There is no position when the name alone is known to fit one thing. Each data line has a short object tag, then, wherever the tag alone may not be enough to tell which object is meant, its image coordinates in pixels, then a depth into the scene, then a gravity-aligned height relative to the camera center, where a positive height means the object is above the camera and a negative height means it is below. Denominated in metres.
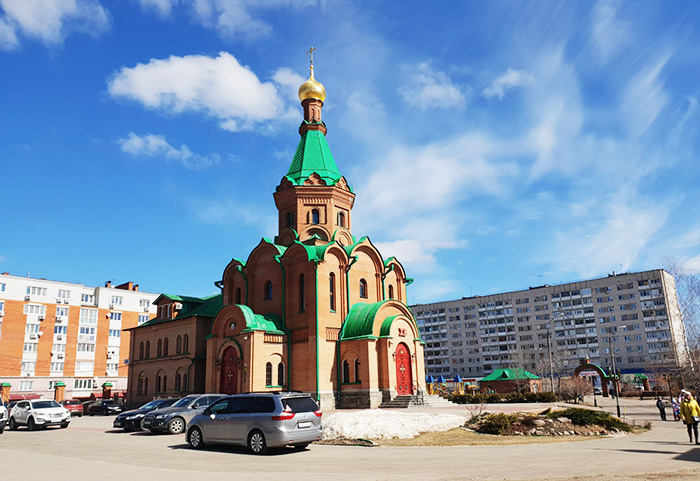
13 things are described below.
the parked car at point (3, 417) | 19.74 -1.15
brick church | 30.88 +3.57
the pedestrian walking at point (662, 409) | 25.12 -2.10
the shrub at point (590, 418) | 17.07 -1.63
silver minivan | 12.88 -1.11
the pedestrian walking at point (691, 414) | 14.66 -1.38
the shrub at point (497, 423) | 16.48 -1.66
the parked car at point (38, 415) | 21.66 -1.23
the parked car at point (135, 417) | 20.11 -1.34
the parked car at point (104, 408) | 37.00 -1.78
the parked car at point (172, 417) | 18.34 -1.26
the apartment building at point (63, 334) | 56.69 +5.42
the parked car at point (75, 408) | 36.41 -1.70
